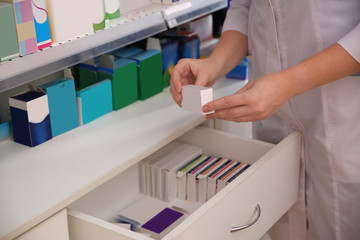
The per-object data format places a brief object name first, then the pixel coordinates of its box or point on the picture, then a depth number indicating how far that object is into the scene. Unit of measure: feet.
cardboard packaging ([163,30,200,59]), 6.52
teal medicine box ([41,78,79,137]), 5.36
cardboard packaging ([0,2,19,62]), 4.74
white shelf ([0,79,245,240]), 4.63
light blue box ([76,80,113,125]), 5.61
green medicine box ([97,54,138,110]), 5.83
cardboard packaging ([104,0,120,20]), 5.51
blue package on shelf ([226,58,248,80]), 6.72
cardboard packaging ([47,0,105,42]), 5.10
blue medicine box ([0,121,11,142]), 5.33
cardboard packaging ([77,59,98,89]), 5.89
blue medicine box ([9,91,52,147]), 5.19
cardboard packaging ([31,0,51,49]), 4.97
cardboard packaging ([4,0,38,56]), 4.84
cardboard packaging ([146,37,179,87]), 6.26
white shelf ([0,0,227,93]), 4.89
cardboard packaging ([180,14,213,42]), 6.82
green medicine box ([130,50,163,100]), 6.05
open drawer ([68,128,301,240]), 4.75
